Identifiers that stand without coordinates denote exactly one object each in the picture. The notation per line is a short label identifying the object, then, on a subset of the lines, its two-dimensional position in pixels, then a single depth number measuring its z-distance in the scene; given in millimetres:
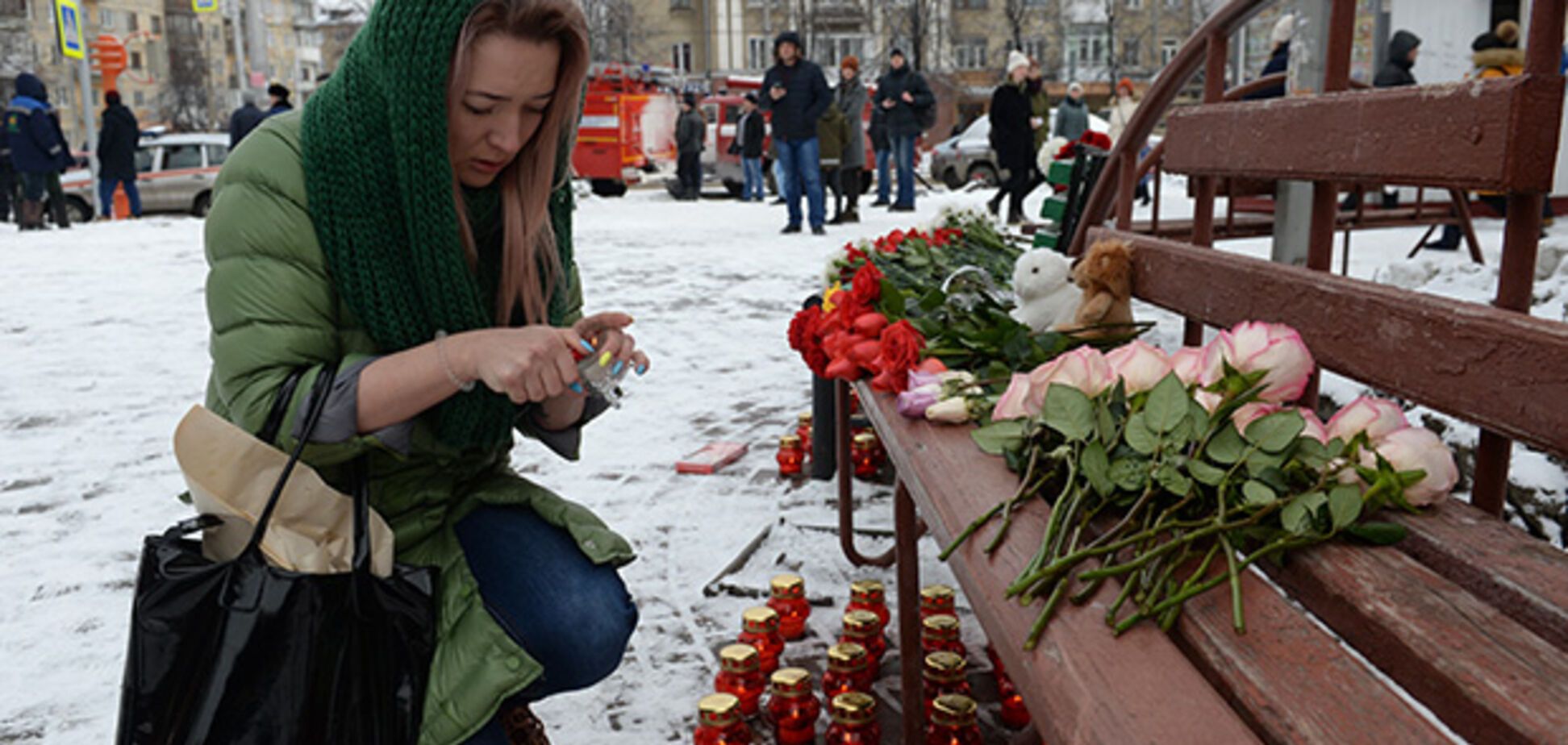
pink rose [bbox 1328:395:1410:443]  1611
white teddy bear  2959
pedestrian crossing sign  20578
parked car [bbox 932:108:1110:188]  23422
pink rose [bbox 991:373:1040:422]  1874
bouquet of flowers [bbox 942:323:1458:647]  1401
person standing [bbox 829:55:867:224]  14789
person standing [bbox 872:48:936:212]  15234
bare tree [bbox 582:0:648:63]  48438
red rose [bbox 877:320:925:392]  2523
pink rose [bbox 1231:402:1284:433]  1586
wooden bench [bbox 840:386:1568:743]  1114
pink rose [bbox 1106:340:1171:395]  1721
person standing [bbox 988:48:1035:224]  13453
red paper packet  4480
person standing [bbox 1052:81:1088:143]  15211
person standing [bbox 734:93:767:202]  18719
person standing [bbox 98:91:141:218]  17031
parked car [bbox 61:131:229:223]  20641
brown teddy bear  2891
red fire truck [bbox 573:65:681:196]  22266
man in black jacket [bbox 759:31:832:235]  12570
